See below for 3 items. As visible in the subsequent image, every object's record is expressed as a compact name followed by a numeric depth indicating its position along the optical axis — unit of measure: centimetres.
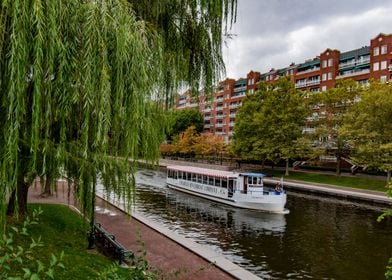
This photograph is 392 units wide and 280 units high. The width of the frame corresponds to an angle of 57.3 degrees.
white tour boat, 2798
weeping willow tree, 454
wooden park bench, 1161
